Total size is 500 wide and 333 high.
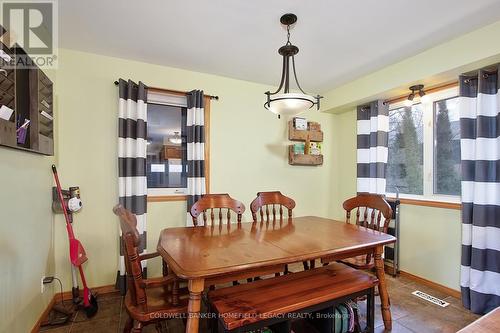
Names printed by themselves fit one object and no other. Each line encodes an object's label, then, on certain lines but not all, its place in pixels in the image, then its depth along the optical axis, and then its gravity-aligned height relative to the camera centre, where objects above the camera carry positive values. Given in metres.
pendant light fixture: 1.69 +0.47
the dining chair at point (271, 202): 2.38 -0.37
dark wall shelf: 1.45 +0.43
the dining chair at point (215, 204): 2.17 -0.37
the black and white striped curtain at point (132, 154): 2.39 +0.11
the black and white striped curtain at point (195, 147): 2.67 +0.20
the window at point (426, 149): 2.54 +0.20
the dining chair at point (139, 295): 1.29 -0.74
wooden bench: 1.32 -0.81
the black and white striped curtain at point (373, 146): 3.00 +0.25
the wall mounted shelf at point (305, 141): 3.39 +0.36
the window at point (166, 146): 2.71 +0.22
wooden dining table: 1.26 -0.52
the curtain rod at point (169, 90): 2.63 +0.83
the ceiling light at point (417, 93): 2.55 +0.78
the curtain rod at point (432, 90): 2.49 +0.84
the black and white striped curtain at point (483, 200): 2.04 -0.28
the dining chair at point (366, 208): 2.08 -0.40
